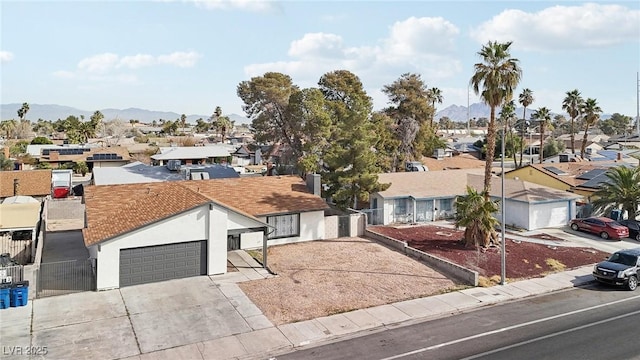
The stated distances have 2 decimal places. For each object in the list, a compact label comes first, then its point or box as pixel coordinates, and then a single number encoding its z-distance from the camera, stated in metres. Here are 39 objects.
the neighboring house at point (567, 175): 45.12
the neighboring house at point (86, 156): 71.31
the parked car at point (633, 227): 36.94
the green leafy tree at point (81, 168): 73.06
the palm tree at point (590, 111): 68.88
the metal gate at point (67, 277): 23.27
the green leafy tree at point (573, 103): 71.88
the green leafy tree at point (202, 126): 185.05
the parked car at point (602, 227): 36.53
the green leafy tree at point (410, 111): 61.00
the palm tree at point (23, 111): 129.93
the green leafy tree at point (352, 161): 38.12
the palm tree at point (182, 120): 183.62
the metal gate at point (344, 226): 35.62
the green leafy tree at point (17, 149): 86.57
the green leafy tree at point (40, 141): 102.12
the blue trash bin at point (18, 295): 20.88
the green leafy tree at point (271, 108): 51.47
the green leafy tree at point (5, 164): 61.46
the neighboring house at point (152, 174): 45.24
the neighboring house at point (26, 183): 43.78
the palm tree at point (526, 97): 75.75
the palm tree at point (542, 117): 74.50
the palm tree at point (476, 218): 31.20
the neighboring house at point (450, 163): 63.75
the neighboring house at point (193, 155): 74.06
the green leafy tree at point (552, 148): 95.44
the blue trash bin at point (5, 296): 20.73
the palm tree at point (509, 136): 84.88
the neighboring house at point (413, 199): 41.19
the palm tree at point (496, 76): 31.48
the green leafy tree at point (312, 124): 42.97
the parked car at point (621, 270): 24.81
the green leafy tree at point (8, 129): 129.40
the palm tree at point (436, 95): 90.69
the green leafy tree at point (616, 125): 175.62
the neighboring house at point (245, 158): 85.84
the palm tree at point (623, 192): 38.59
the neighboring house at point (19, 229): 27.45
